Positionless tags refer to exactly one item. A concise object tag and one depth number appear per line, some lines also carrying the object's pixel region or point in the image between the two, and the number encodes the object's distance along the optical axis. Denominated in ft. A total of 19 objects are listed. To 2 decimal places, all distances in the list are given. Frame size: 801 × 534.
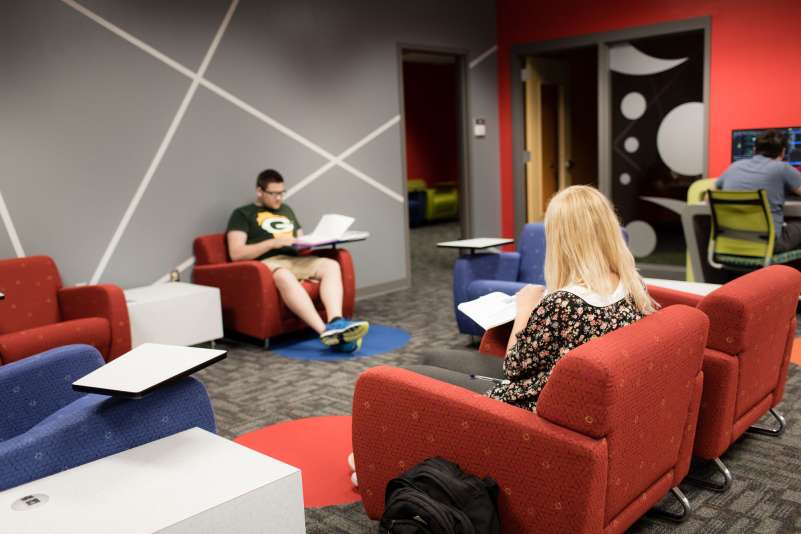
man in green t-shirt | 15.20
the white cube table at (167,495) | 4.67
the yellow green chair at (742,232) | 15.06
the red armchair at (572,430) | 5.66
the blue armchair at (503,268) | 14.52
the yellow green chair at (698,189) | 18.84
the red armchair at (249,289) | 15.03
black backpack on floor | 5.49
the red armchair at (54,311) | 12.29
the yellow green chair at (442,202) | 37.45
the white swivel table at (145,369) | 5.63
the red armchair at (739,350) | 7.85
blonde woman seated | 6.47
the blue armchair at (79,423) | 5.44
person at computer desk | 15.34
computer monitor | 17.31
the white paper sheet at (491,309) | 7.93
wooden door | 24.71
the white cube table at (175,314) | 14.03
